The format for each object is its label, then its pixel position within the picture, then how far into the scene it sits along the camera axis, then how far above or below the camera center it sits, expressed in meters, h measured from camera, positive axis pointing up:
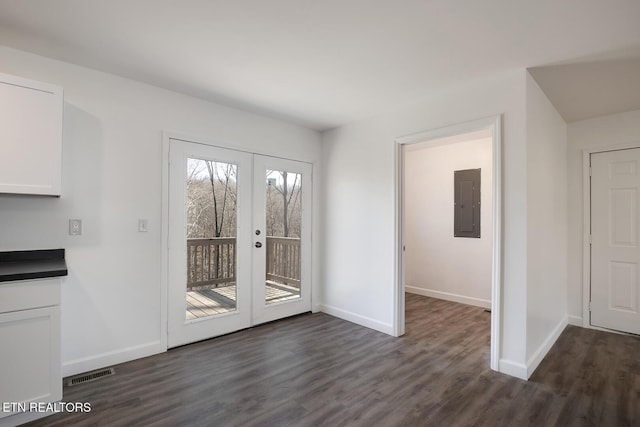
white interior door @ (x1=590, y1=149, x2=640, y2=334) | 3.49 -0.25
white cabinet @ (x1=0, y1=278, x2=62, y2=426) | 1.82 -0.79
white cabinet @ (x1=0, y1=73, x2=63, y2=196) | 2.03 +0.52
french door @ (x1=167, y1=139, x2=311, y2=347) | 3.09 -0.27
